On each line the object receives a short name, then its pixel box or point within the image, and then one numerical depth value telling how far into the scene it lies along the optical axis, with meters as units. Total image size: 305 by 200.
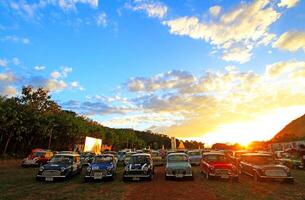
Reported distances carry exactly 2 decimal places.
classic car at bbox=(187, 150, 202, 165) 17.87
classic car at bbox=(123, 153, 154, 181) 9.91
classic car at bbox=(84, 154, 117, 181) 9.92
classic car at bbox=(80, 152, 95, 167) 17.88
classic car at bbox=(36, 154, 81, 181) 9.85
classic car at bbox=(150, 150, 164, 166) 18.33
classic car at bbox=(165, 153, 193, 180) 10.16
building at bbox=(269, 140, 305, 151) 28.90
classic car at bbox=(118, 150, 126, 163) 19.38
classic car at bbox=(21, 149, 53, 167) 15.94
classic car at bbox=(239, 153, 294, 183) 9.40
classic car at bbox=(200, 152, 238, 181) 9.93
